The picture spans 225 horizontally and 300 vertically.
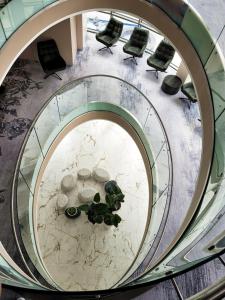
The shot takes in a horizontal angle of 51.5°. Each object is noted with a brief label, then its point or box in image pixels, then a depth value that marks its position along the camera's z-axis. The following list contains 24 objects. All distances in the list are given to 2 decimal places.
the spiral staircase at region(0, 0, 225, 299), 2.60
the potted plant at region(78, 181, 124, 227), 6.58
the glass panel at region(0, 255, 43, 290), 2.78
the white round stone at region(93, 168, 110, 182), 7.37
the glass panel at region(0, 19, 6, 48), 4.47
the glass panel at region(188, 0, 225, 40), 5.34
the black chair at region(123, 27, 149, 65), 8.37
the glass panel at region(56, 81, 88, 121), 6.32
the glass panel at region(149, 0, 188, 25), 4.83
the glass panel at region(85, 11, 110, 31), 9.88
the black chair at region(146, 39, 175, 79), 8.09
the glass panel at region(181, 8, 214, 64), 4.40
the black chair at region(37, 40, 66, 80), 7.80
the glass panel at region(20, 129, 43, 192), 5.16
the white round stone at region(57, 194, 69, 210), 6.88
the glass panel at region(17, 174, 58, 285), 4.85
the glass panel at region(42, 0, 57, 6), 5.07
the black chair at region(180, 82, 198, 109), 7.72
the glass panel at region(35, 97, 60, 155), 5.74
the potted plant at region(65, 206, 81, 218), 6.74
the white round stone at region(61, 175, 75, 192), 7.12
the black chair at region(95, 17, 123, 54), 8.56
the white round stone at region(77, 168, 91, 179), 7.37
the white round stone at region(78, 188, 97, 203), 7.10
